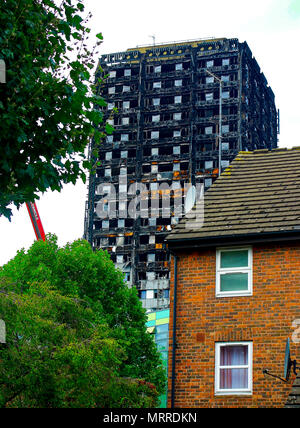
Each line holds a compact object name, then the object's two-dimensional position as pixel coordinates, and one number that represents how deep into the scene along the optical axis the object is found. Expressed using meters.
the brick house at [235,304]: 21.61
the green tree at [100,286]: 44.06
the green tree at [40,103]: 12.22
